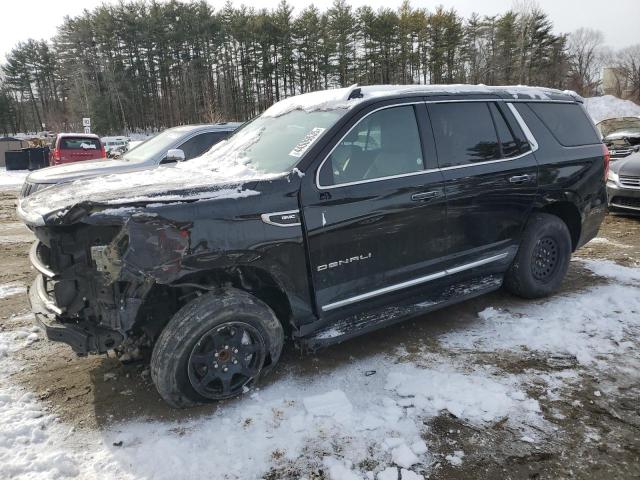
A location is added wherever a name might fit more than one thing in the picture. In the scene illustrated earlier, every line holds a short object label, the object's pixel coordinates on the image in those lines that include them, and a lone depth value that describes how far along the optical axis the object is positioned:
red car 15.41
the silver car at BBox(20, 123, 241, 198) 6.75
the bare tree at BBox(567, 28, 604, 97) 53.94
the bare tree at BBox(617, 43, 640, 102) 49.94
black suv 2.79
